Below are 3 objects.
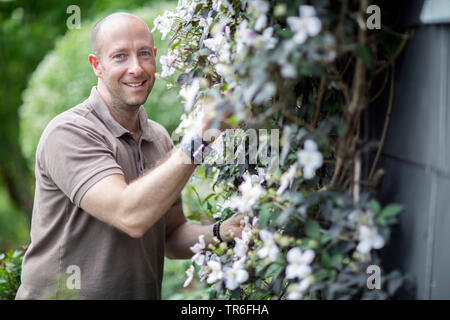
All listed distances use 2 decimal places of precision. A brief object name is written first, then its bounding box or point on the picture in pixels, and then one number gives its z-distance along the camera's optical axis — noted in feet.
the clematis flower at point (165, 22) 5.83
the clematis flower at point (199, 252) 5.07
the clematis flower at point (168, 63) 5.63
